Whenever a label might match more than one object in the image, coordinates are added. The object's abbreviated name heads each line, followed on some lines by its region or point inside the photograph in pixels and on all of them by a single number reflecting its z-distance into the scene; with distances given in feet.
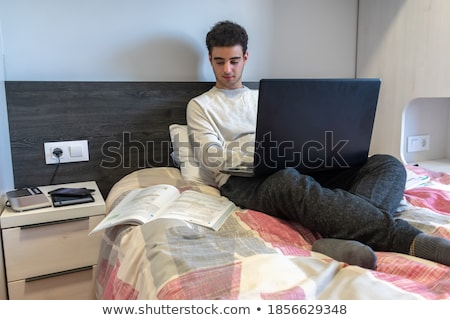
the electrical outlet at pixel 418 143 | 6.53
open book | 3.43
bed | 2.21
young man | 2.88
